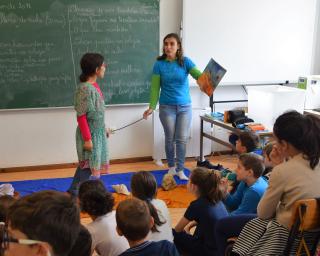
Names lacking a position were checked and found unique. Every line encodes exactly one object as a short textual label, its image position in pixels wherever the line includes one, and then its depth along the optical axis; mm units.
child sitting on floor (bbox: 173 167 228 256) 2238
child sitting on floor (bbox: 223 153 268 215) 2309
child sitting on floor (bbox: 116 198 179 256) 1524
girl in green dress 2932
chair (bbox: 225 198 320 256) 1553
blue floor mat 3863
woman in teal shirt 3936
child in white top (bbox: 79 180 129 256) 1946
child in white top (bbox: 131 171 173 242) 2041
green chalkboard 4090
